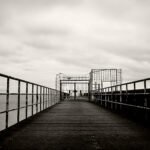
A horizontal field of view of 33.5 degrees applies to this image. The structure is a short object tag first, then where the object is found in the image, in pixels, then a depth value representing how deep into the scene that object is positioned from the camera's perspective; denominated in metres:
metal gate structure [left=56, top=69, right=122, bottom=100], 26.51
